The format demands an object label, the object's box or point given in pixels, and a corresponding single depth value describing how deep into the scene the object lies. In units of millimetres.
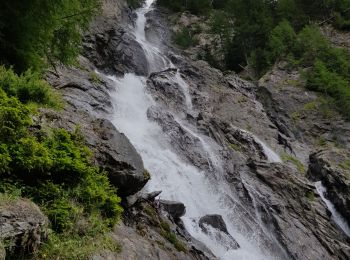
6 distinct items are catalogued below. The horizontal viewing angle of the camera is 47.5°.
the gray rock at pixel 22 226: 6273
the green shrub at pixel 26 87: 10898
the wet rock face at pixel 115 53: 33219
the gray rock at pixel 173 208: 14398
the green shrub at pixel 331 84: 38031
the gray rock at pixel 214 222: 16459
